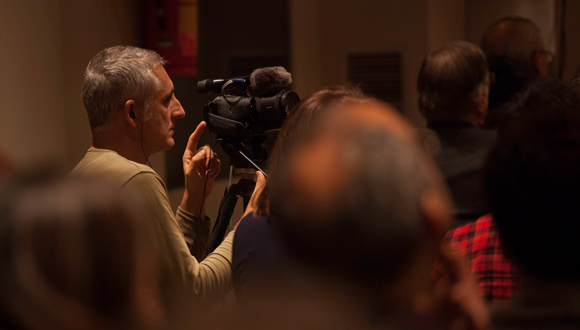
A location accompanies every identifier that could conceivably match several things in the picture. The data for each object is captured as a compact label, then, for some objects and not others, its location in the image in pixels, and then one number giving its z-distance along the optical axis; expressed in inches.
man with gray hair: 126.6
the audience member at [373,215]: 72.5
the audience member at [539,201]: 89.2
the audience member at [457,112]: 143.7
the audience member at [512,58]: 167.1
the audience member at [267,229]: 105.7
